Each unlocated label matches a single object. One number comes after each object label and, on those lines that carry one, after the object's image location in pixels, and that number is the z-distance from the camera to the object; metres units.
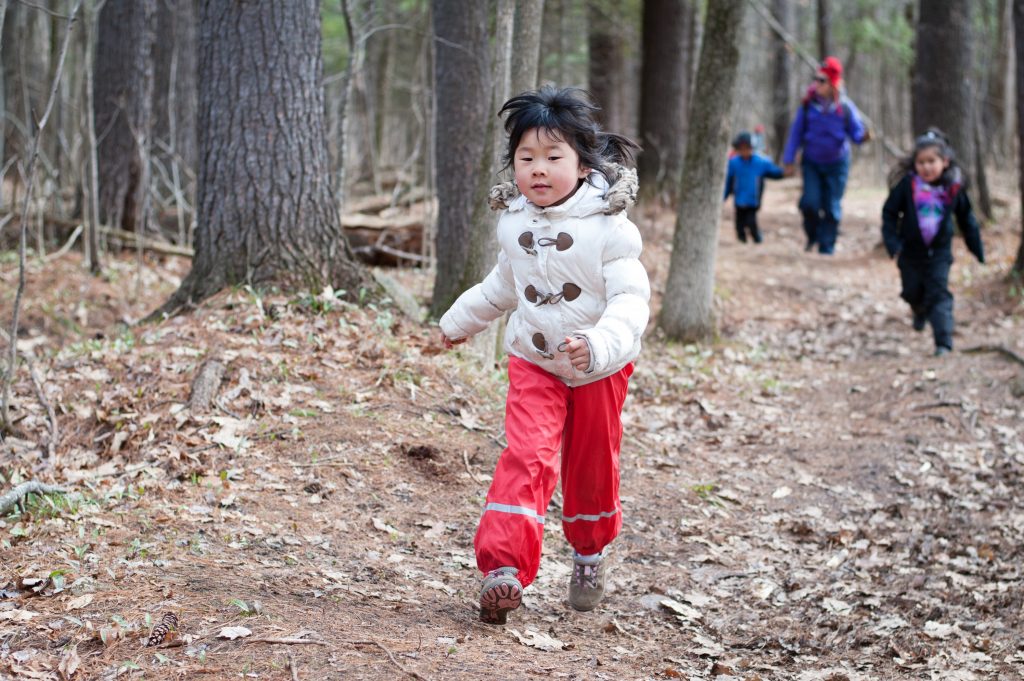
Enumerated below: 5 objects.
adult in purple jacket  10.98
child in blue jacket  12.28
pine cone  3.02
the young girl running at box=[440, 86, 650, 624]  3.48
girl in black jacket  8.13
